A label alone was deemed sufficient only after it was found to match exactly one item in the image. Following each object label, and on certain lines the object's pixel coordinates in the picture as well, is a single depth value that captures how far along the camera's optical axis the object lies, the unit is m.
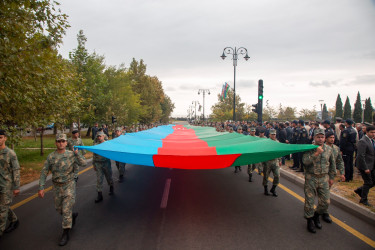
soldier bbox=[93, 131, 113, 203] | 5.95
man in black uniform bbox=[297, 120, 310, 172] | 9.44
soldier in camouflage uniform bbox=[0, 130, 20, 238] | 4.04
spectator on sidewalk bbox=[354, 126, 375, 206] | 5.20
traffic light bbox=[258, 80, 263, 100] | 13.64
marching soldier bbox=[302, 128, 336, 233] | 4.25
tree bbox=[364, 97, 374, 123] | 64.95
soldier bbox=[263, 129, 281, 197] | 6.24
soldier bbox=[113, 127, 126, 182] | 8.24
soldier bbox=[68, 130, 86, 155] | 7.19
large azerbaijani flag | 4.70
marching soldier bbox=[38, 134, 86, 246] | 3.95
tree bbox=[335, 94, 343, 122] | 77.94
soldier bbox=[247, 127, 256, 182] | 7.97
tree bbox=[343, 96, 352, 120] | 74.19
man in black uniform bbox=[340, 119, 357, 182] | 7.33
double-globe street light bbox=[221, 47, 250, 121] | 19.48
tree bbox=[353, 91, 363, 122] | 68.07
